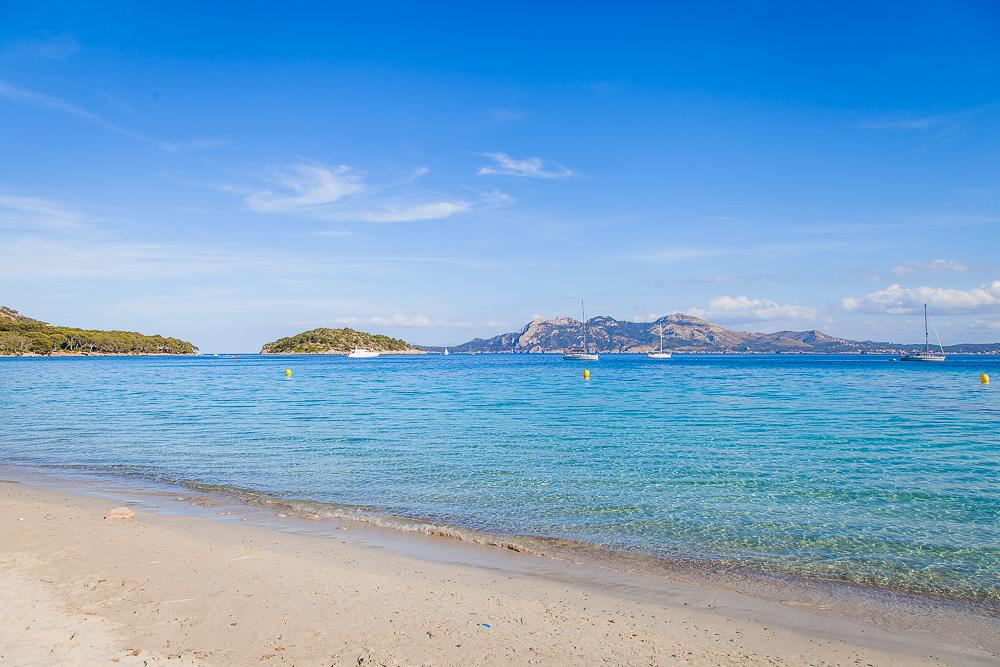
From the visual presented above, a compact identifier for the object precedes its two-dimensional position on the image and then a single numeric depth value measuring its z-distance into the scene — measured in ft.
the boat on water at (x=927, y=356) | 443.73
